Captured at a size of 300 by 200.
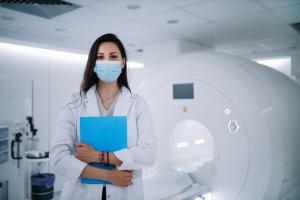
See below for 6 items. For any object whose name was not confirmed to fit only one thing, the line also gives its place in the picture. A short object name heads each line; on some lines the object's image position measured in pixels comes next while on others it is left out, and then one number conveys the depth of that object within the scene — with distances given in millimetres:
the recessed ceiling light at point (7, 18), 2670
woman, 1120
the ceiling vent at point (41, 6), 2295
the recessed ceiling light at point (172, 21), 2756
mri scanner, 1804
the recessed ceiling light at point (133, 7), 2301
